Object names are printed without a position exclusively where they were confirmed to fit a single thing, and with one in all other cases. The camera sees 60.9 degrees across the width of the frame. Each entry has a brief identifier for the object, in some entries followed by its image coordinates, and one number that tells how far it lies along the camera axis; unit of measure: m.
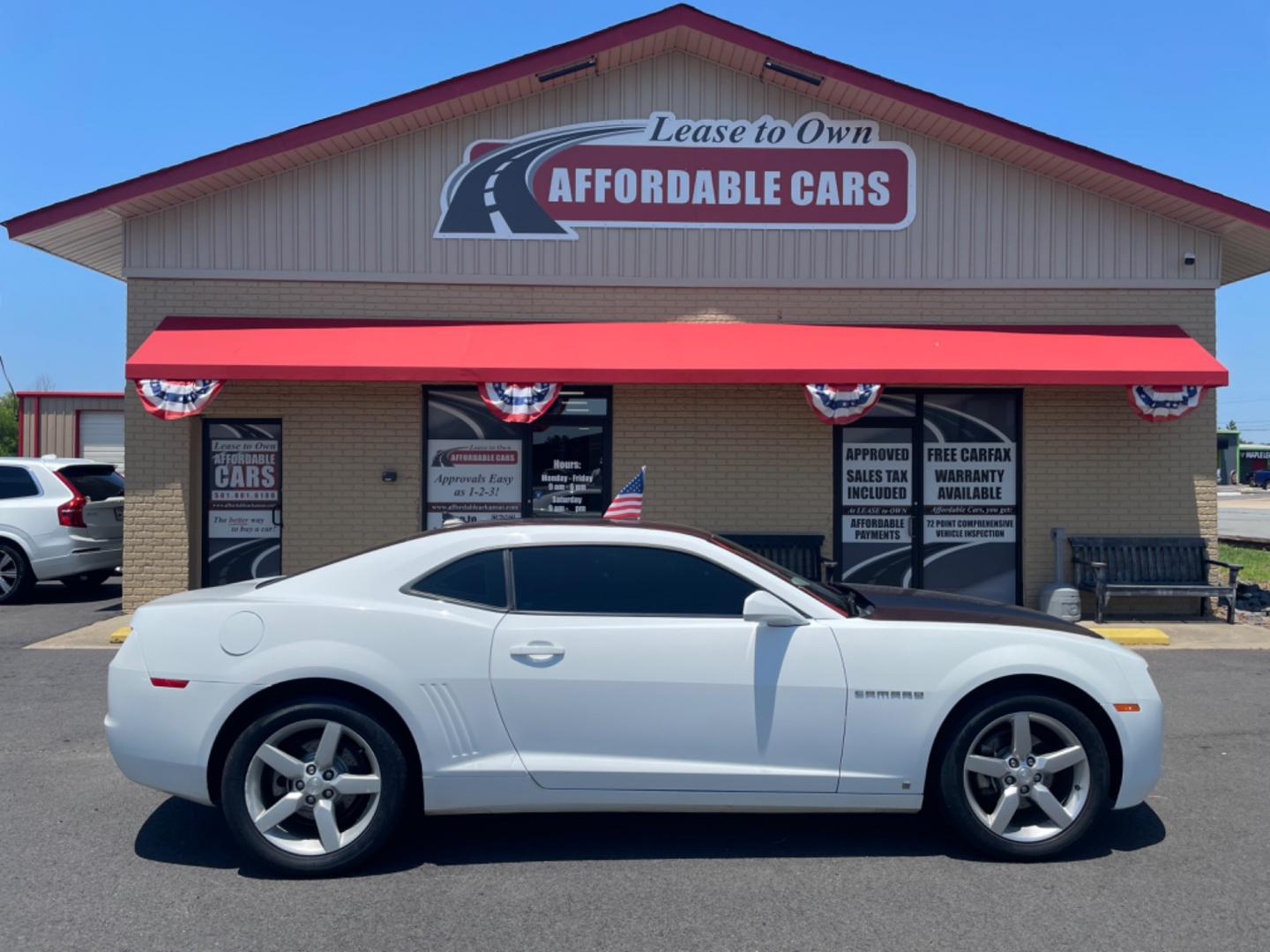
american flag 6.96
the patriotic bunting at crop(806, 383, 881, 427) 10.81
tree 38.24
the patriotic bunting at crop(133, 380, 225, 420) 10.89
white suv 12.78
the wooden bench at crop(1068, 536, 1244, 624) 11.68
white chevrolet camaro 4.57
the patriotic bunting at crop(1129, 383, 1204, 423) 11.06
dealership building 11.90
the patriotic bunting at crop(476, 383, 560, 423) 10.84
